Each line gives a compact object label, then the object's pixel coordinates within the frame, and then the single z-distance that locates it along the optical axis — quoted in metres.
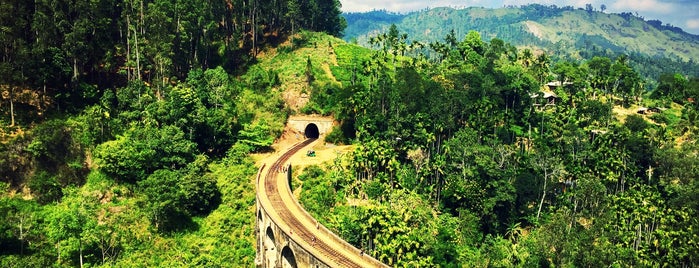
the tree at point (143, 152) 72.38
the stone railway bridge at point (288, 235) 54.72
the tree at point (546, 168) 78.19
